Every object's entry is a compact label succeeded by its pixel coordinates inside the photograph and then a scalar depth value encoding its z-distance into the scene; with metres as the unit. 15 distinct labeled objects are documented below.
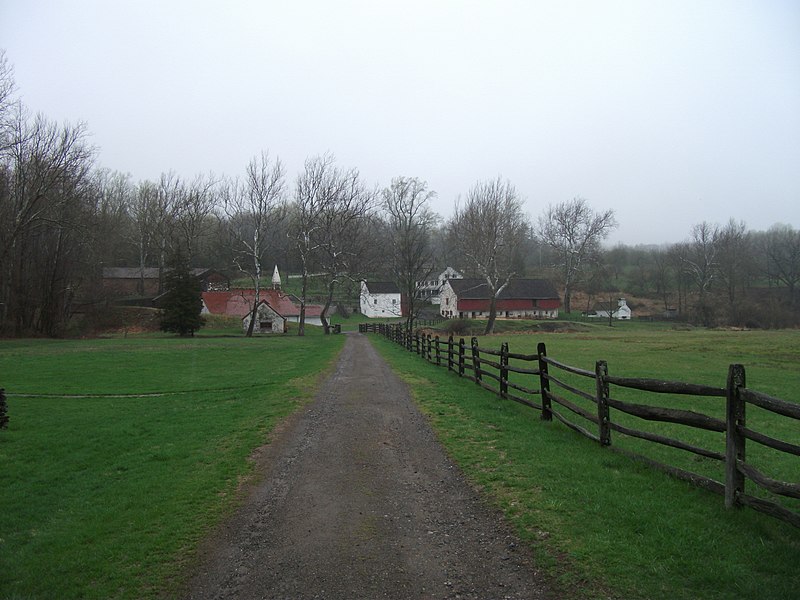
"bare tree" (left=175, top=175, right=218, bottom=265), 57.12
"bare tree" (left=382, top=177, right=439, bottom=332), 52.66
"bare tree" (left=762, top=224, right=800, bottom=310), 82.12
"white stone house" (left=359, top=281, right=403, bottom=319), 90.81
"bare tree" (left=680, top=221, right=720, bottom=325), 84.44
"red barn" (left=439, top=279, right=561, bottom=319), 81.00
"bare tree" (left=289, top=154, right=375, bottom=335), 52.41
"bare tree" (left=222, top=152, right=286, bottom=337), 49.75
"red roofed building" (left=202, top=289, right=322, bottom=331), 63.31
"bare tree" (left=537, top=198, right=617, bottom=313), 82.19
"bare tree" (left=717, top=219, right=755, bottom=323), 83.06
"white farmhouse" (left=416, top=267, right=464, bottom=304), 97.50
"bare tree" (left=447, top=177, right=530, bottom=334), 57.75
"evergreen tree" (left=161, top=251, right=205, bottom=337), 49.88
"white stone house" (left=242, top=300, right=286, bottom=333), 59.12
